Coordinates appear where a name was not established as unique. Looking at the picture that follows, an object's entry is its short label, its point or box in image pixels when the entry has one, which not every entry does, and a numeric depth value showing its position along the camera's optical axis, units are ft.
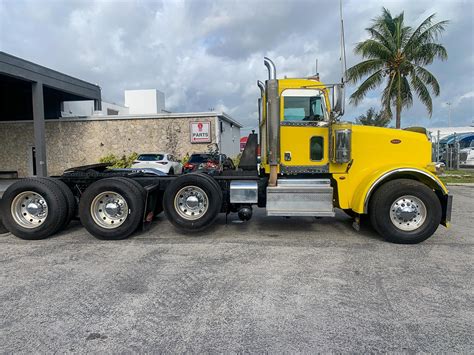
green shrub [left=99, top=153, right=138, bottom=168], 73.26
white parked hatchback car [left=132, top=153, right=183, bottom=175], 61.16
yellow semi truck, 21.40
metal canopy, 56.13
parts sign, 73.46
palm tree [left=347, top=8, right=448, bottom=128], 70.74
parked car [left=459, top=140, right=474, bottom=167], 95.25
